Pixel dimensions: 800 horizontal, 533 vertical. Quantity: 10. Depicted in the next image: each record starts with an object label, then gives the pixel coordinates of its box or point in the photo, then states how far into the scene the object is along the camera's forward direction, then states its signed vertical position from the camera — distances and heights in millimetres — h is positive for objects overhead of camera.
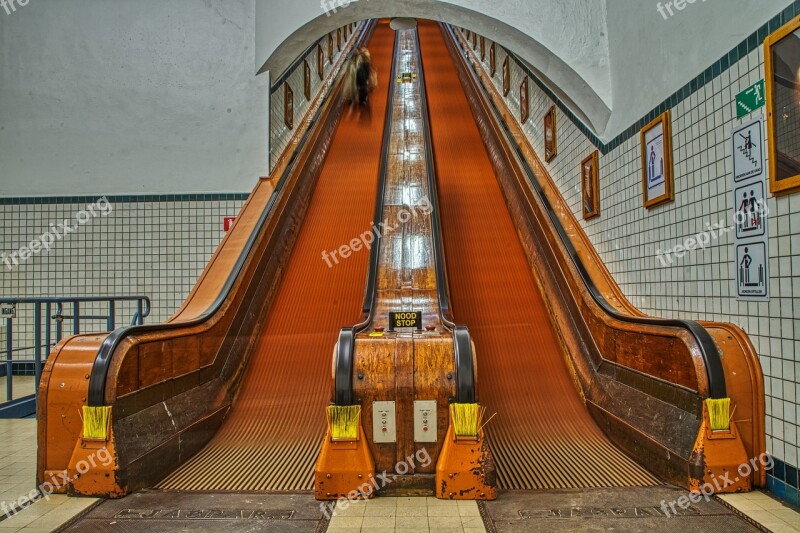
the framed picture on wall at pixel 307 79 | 7852 +2965
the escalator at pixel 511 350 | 2914 -571
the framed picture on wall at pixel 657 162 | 3375 +757
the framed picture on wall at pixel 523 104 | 6616 +2193
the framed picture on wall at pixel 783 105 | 2320 +769
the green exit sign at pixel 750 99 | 2547 +870
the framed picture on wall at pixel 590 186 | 4531 +788
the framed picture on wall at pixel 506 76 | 7594 +2909
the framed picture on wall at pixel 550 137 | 5602 +1513
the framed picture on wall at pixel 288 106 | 6680 +2197
